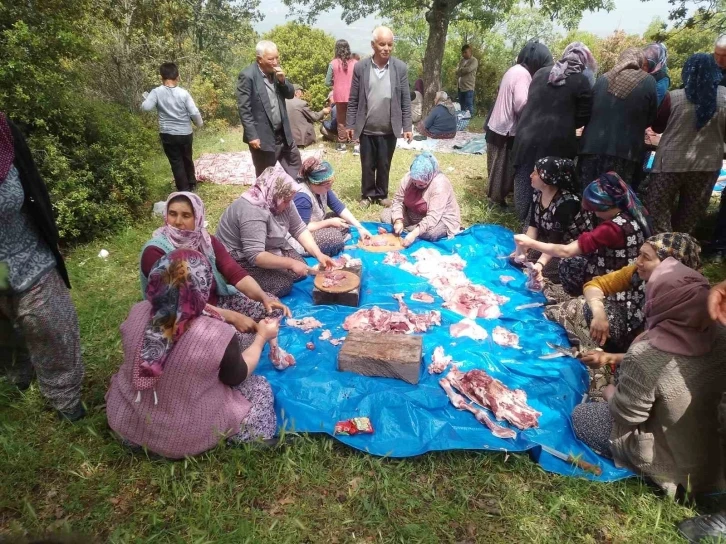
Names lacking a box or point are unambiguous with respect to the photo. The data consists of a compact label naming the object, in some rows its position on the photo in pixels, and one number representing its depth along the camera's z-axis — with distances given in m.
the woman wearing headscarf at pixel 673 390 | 2.25
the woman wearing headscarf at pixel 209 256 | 3.04
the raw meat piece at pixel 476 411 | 2.81
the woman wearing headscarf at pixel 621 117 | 4.70
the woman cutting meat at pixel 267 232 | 4.02
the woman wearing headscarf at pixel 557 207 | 4.43
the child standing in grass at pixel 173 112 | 6.41
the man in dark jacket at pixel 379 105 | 6.26
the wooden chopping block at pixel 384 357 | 3.18
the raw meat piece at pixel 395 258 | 5.08
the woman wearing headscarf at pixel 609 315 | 3.24
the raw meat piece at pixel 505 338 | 3.71
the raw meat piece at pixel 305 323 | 3.91
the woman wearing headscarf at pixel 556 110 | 5.05
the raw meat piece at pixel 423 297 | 4.34
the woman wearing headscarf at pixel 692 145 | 4.51
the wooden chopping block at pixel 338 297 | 4.21
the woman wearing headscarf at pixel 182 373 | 2.21
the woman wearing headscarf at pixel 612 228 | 3.63
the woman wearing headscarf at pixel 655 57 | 5.32
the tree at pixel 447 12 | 12.33
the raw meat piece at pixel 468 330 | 3.75
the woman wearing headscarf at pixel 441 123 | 10.83
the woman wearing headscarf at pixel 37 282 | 2.44
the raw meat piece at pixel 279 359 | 3.37
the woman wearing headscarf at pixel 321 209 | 4.98
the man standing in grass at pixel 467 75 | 12.77
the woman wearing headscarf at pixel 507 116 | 5.90
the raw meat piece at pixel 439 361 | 3.36
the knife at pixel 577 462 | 2.61
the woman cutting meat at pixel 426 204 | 5.41
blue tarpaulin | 2.77
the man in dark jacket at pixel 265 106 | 5.79
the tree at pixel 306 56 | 12.94
